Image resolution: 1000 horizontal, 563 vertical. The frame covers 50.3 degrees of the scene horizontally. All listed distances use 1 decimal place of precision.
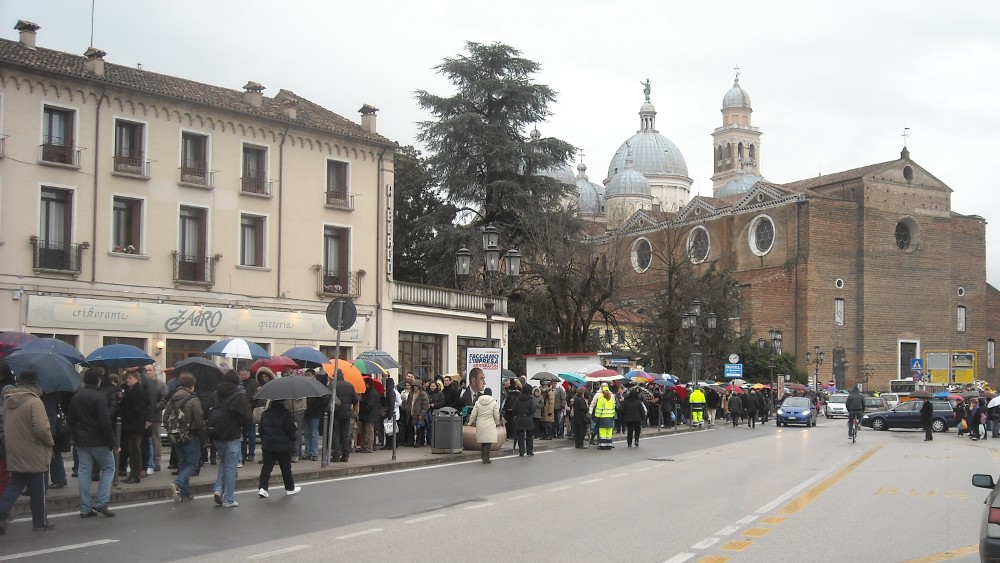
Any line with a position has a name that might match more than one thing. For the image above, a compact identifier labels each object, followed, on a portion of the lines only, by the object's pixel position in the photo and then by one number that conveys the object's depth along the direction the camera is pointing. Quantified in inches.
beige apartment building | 1092.5
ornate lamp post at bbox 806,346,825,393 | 3159.5
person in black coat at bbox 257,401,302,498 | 565.6
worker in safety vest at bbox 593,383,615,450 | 1040.2
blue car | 1827.0
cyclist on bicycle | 1341.0
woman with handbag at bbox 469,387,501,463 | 827.4
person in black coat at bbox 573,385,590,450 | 1056.8
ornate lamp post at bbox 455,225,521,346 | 1030.4
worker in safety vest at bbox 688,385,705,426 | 1612.9
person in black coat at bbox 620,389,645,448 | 1105.4
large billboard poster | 1015.6
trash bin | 879.1
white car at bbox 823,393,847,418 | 2472.9
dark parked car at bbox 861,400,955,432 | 1763.0
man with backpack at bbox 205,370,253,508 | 531.8
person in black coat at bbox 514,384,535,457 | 908.6
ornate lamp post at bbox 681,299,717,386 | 1611.7
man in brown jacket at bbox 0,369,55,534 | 440.8
